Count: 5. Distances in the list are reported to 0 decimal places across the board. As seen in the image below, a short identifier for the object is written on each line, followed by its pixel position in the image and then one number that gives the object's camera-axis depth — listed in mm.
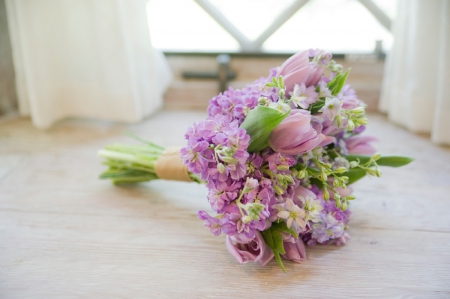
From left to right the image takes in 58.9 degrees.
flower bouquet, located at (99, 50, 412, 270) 593
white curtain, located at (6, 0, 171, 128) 1170
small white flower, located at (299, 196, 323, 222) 622
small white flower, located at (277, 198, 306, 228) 616
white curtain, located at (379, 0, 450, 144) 1069
